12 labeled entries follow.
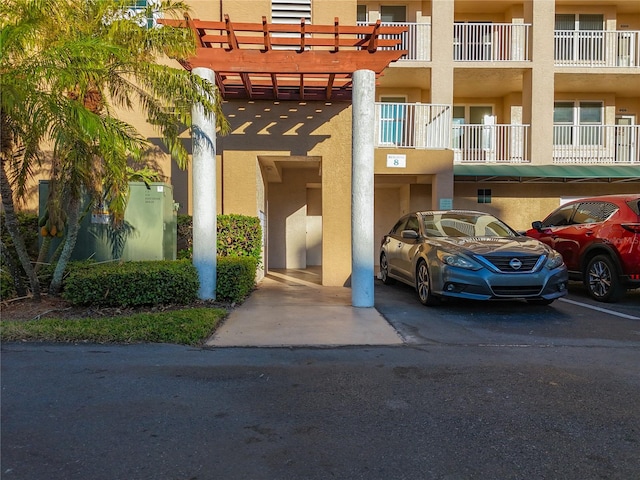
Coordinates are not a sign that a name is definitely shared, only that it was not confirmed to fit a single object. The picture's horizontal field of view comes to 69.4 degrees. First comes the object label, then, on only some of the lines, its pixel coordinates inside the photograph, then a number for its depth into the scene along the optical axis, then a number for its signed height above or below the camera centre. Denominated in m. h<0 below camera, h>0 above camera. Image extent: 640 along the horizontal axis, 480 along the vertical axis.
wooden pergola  6.80 +2.63
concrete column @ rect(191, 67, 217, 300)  7.13 +0.44
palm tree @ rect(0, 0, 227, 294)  5.10 +1.76
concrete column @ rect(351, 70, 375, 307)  7.14 +0.55
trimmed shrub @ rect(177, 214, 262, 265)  9.05 -0.23
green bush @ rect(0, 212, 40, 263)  8.26 -0.11
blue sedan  6.51 -0.59
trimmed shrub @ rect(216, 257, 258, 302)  7.27 -0.89
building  9.70 +2.57
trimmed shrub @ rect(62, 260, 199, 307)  6.44 -0.86
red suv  7.44 -0.31
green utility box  7.89 -0.12
